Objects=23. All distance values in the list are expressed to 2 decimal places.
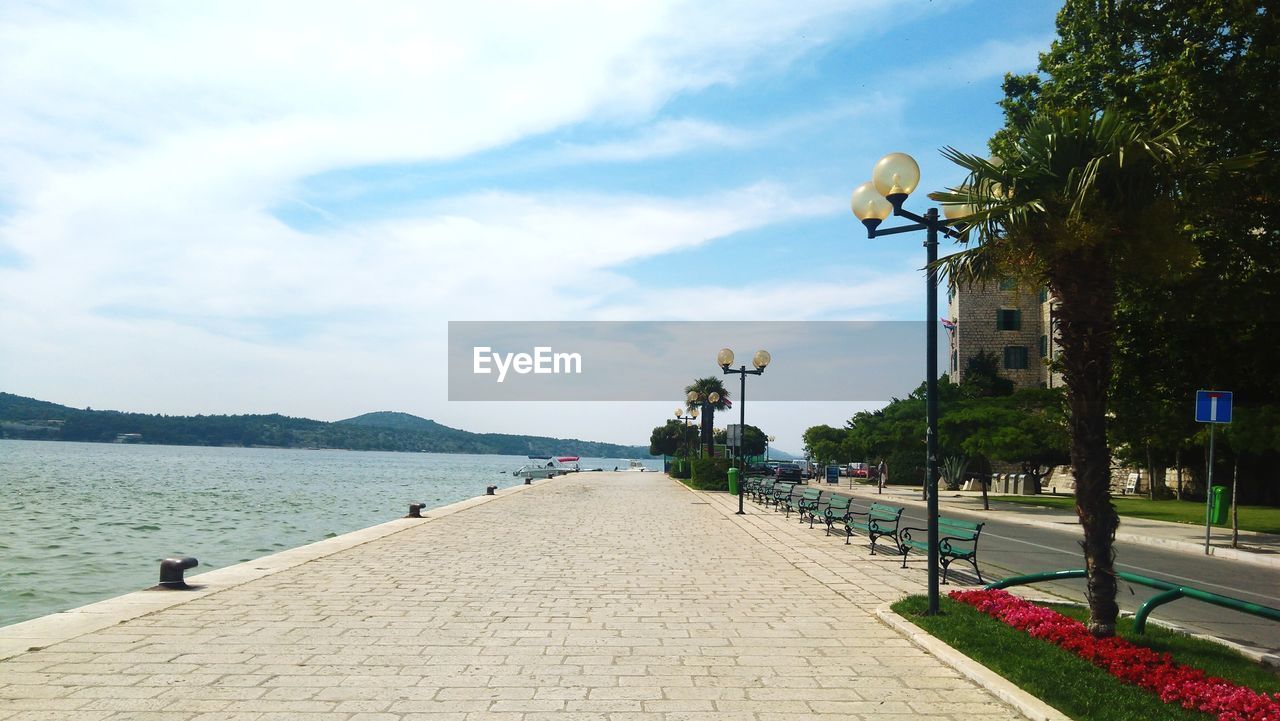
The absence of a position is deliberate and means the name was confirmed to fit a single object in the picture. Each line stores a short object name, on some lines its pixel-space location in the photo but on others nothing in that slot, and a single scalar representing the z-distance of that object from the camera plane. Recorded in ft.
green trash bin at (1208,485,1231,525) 71.46
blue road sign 56.75
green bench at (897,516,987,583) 39.86
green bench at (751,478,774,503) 102.47
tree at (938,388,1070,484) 104.01
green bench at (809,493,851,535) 61.76
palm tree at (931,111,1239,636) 25.20
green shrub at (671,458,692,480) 207.62
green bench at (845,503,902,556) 51.03
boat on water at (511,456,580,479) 268.74
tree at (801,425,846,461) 203.10
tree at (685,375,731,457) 219.41
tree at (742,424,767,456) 352.16
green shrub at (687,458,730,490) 152.76
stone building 211.82
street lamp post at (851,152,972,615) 30.66
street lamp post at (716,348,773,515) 91.35
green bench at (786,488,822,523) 72.77
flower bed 18.24
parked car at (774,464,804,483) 186.70
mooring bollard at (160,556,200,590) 33.27
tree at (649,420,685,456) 400.06
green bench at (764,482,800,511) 86.61
